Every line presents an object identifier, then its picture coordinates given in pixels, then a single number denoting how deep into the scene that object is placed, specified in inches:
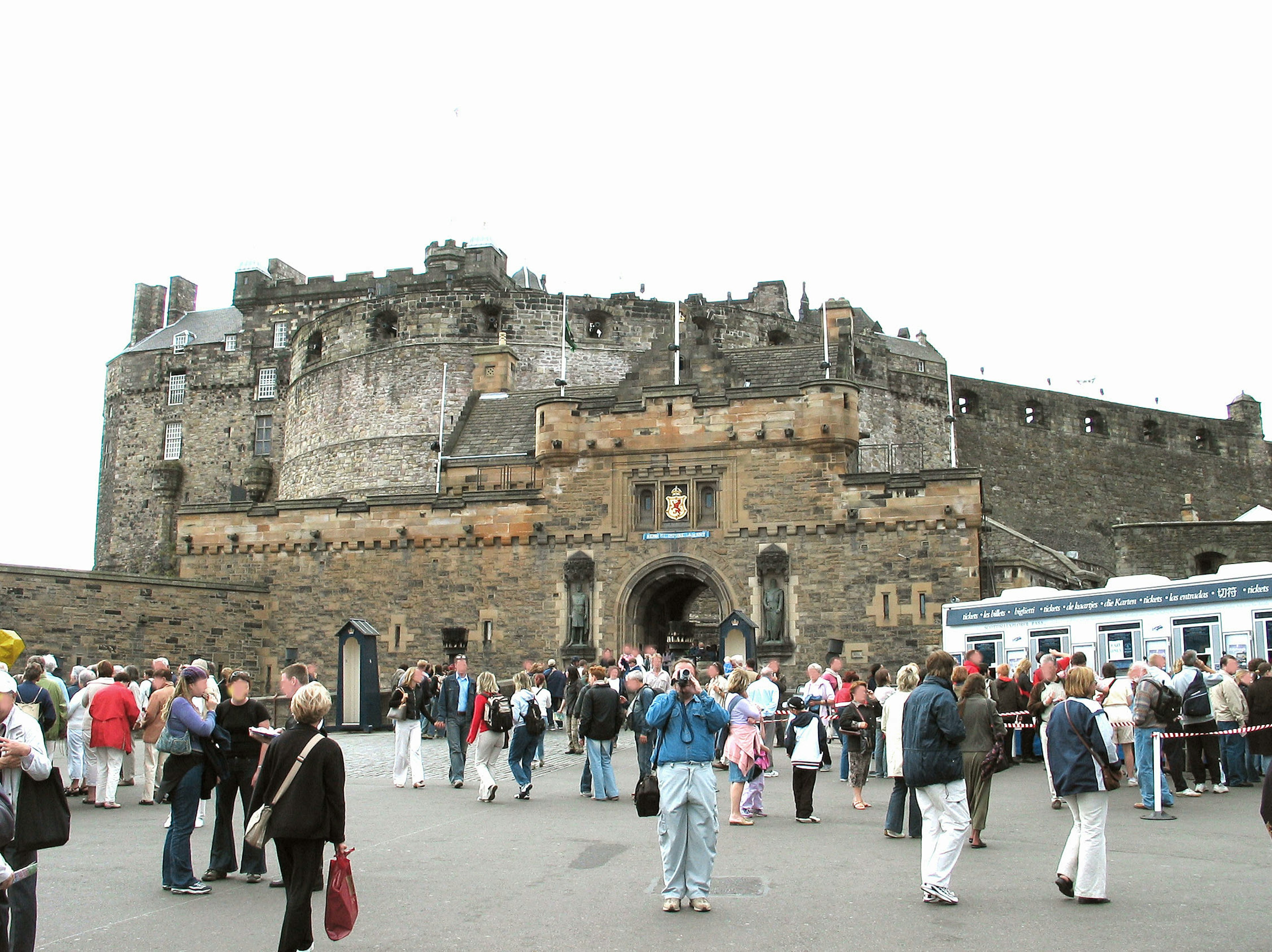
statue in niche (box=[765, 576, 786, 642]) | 961.5
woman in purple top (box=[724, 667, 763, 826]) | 420.5
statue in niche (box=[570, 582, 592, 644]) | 995.9
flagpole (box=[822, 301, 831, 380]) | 1268.5
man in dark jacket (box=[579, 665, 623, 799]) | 482.0
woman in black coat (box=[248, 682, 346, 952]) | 233.5
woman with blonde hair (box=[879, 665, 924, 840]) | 386.3
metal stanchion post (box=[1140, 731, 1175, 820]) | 427.2
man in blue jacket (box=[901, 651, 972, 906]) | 289.7
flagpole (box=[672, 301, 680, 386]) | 1101.1
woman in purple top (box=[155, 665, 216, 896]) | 304.8
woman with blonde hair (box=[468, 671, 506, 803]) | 486.9
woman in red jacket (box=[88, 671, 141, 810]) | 457.4
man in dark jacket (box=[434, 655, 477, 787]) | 548.7
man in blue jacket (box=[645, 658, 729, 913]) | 288.4
